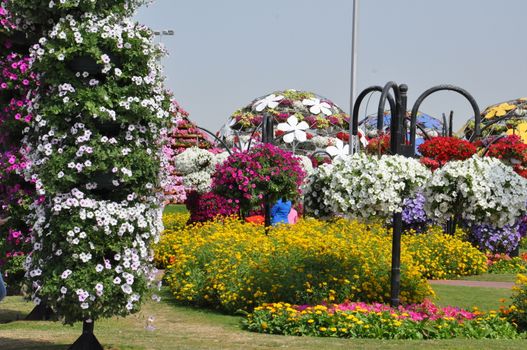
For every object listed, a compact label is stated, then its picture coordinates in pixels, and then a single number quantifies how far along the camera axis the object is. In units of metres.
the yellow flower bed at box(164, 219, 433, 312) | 13.41
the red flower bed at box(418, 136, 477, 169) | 19.03
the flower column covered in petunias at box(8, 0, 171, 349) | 8.74
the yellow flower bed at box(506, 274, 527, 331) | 12.38
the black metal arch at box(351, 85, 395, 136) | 14.99
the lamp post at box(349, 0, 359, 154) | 24.61
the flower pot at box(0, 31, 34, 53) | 11.33
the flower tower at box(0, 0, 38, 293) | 11.30
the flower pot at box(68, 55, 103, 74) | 8.89
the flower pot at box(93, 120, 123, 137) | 8.91
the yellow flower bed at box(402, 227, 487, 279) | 18.80
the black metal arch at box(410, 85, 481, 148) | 15.02
